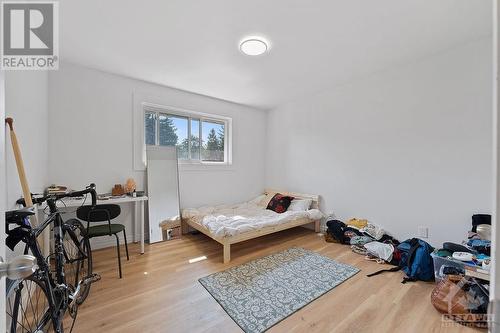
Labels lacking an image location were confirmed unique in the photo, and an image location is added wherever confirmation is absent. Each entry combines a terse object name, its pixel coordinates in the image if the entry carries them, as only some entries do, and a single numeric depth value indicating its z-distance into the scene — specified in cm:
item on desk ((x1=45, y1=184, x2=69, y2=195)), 232
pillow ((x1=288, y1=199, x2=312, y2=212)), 364
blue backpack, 214
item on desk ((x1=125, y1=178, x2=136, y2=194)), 299
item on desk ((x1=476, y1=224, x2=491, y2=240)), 163
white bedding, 266
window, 346
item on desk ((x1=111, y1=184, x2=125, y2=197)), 291
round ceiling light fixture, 221
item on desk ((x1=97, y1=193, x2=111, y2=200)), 268
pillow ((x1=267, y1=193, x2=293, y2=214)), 373
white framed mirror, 318
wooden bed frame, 253
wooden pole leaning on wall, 139
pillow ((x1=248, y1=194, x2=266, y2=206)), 431
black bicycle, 109
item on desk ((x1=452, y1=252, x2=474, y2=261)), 188
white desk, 237
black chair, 221
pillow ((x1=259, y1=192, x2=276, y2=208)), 421
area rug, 167
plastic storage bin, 191
